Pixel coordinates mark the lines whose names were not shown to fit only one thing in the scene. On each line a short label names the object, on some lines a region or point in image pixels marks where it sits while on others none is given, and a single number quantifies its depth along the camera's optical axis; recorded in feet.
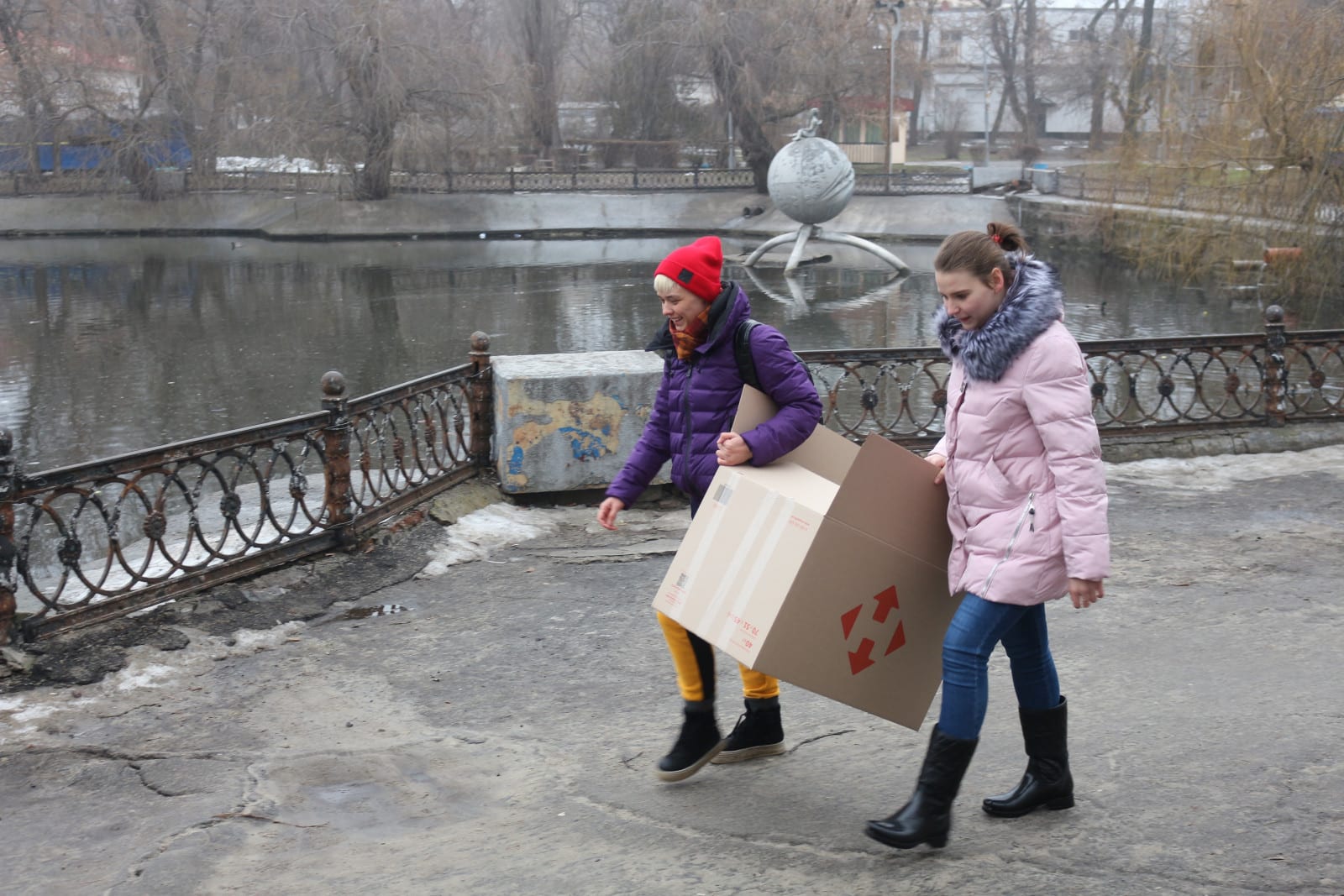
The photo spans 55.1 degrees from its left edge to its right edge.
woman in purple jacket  11.32
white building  185.98
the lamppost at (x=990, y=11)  169.78
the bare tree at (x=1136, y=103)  68.18
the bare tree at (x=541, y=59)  138.10
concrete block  22.44
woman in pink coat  9.59
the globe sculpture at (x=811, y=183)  84.38
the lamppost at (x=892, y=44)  122.62
